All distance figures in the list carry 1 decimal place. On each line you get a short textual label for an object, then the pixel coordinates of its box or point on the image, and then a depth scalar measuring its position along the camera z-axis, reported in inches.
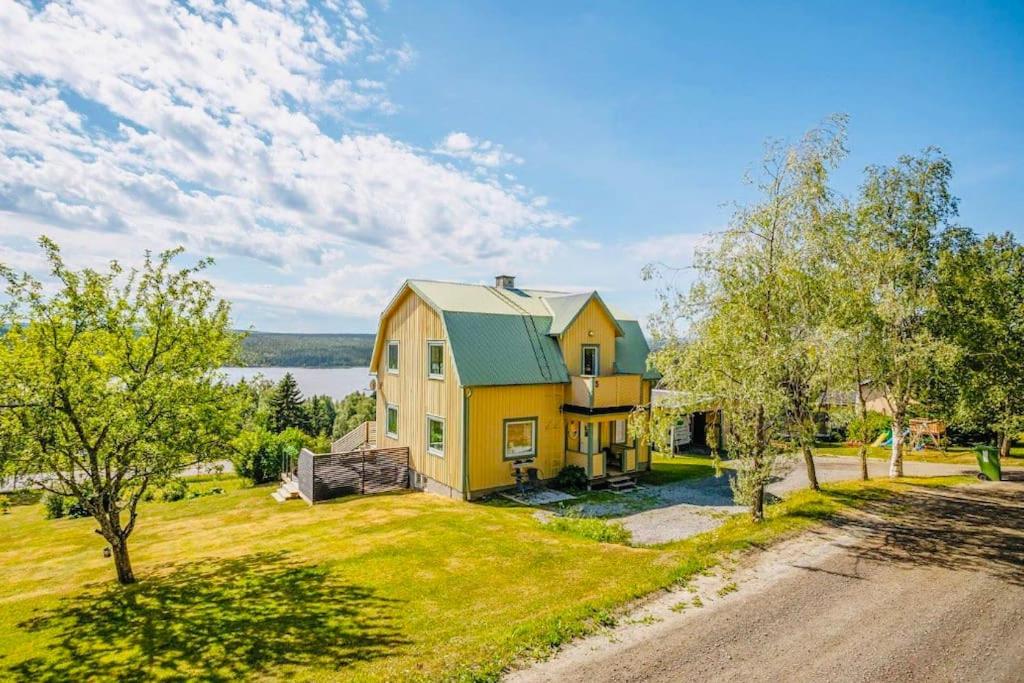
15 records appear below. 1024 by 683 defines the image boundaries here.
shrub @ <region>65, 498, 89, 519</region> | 929.8
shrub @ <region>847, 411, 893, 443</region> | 637.9
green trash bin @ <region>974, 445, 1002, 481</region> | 695.1
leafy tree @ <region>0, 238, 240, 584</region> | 394.0
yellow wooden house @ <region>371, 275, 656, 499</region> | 710.5
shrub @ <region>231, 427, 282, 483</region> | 1165.7
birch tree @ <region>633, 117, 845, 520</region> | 458.6
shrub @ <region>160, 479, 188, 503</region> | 441.7
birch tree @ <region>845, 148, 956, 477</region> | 643.5
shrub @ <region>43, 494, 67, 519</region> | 999.0
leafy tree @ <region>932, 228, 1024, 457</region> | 692.1
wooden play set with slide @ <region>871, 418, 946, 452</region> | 1042.1
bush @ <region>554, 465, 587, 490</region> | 746.8
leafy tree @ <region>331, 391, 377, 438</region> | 2810.0
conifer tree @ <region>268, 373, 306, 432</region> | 1942.7
